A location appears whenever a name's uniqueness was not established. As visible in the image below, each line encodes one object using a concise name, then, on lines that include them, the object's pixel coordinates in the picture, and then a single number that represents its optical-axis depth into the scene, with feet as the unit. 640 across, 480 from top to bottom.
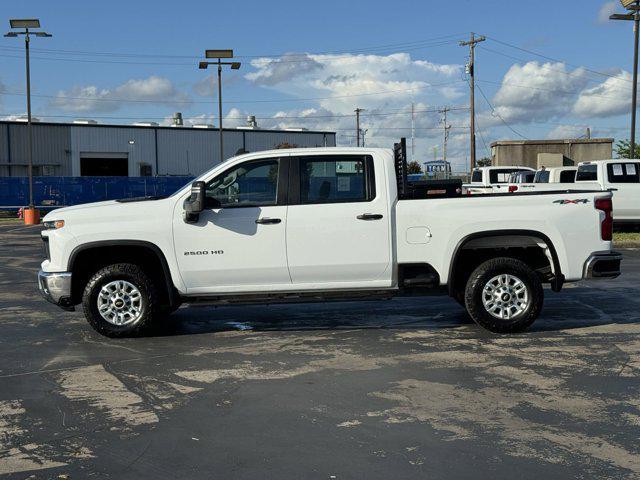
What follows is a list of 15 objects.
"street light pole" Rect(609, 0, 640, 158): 97.40
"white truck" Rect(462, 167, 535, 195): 87.45
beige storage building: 136.87
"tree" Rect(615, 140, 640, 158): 148.31
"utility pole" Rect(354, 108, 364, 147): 270.26
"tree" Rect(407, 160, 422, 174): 312.83
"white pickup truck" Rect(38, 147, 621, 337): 26.40
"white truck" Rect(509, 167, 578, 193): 67.04
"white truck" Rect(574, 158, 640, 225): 68.49
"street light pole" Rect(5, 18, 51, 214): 111.65
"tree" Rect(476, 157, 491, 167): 339.98
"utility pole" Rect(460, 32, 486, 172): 160.76
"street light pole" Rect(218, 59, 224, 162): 130.62
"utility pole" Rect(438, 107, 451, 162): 328.49
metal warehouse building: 208.03
